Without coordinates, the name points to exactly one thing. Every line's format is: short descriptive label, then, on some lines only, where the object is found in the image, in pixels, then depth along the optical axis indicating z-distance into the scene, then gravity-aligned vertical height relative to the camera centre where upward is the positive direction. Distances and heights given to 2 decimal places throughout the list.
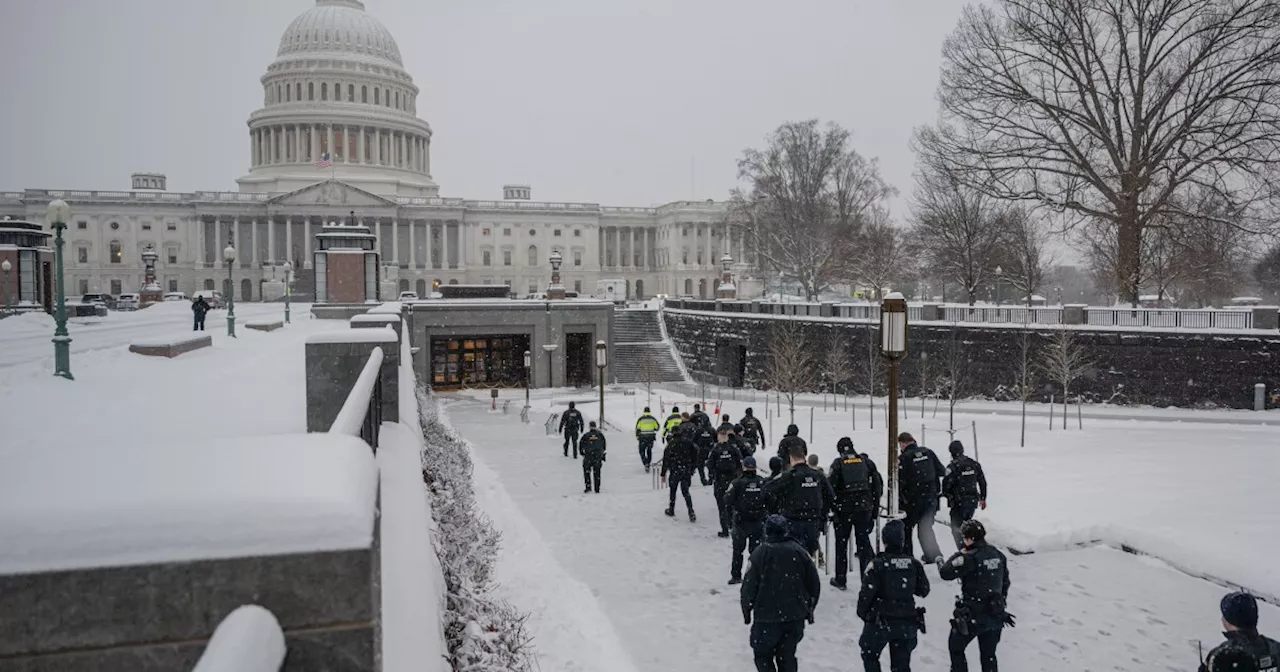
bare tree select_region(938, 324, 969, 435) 34.81 -2.64
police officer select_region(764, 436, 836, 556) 10.64 -2.38
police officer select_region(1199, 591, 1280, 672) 5.64 -2.26
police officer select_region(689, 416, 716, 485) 16.89 -2.73
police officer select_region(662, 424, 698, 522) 15.13 -2.81
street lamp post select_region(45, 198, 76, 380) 14.13 -0.35
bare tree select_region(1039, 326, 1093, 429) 30.06 -2.00
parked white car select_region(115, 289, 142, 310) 56.73 +0.00
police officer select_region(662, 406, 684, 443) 18.96 -2.65
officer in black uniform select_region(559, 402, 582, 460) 23.02 -3.25
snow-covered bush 6.62 -2.74
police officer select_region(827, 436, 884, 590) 11.35 -2.66
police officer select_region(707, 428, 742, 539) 13.62 -2.66
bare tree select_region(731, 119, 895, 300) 56.84 +7.45
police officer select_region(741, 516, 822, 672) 7.64 -2.65
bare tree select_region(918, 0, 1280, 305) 29.45 +7.27
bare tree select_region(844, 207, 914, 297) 53.22 +2.81
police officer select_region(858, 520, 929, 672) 7.71 -2.69
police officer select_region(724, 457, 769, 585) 11.27 -2.76
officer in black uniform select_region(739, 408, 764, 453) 18.06 -2.73
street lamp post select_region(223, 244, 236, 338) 25.12 +0.04
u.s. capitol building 100.81 +11.21
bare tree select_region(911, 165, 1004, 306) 45.31 +3.91
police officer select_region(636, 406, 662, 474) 20.36 -3.15
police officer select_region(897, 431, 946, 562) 11.98 -2.59
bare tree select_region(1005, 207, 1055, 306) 43.59 +3.29
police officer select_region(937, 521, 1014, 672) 8.02 -2.72
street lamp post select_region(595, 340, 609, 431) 28.89 -1.76
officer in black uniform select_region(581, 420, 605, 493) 17.88 -3.16
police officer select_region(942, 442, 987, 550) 11.93 -2.56
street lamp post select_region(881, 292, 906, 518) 12.19 -0.54
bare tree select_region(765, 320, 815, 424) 37.69 -2.59
